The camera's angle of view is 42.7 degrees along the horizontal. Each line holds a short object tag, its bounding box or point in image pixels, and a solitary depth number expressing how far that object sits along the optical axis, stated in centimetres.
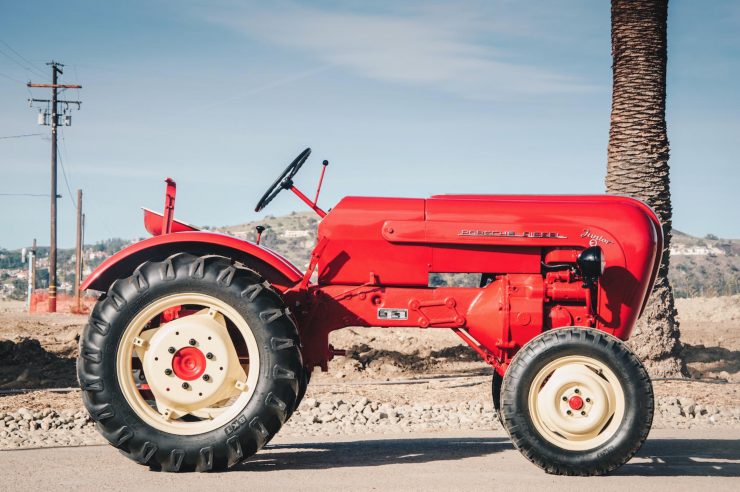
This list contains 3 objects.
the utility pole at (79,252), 3722
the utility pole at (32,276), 4018
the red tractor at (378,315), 638
